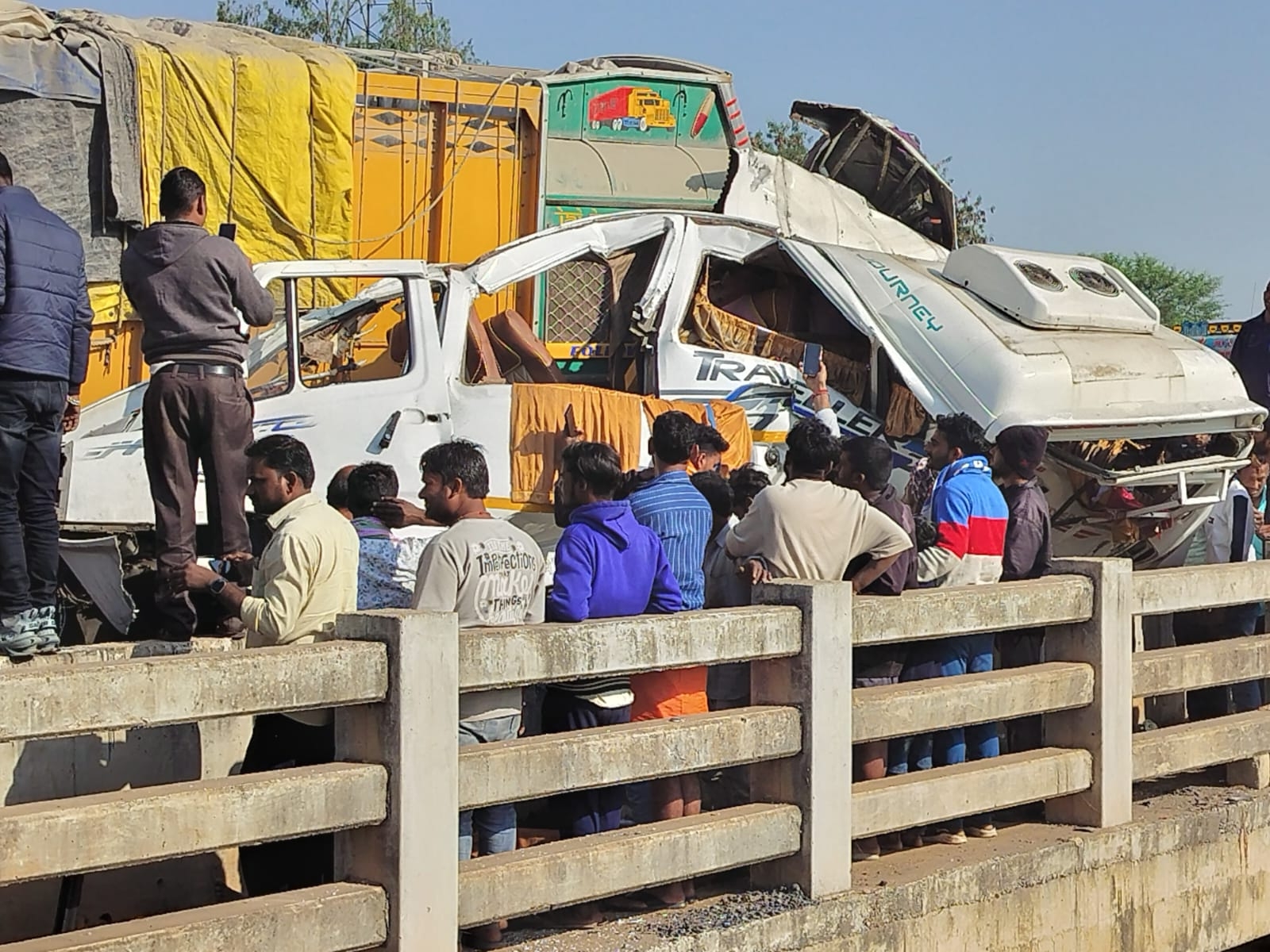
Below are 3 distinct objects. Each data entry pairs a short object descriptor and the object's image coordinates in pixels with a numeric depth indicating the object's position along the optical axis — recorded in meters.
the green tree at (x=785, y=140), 32.28
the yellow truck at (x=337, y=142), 10.71
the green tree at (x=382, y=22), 31.91
